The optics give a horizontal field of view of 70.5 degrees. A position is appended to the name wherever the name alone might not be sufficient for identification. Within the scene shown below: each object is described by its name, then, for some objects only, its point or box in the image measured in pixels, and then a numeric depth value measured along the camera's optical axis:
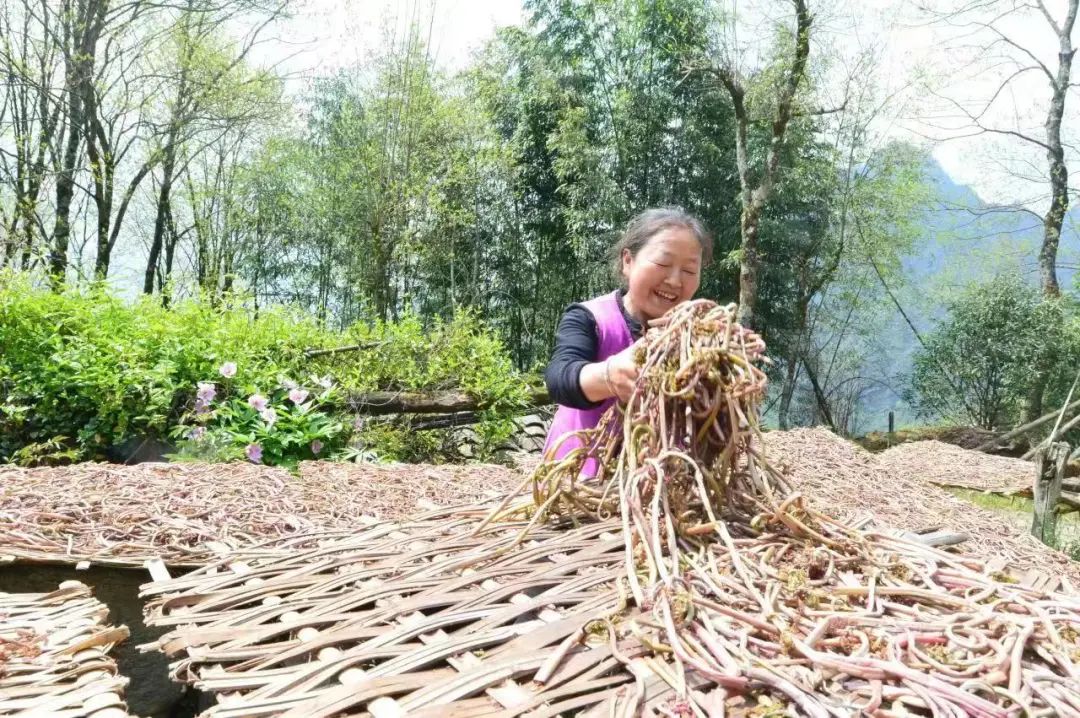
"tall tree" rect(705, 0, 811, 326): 8.89
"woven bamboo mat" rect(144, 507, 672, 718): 0.67
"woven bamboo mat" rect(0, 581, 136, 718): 0.94
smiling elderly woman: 1.46
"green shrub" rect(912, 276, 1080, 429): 10.20
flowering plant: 3.79
